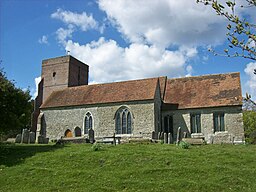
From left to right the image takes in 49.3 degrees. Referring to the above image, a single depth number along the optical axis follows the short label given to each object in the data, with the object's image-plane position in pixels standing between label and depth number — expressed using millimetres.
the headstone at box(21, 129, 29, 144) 23062
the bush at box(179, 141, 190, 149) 17736
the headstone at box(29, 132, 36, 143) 23400
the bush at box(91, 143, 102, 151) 16641
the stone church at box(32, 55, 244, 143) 28469
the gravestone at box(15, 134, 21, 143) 23266
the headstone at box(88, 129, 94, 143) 24056
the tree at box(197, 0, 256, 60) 4773
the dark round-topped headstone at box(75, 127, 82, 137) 32222
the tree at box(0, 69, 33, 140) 18844
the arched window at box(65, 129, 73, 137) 32428
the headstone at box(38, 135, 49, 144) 24297
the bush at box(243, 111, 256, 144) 35378
